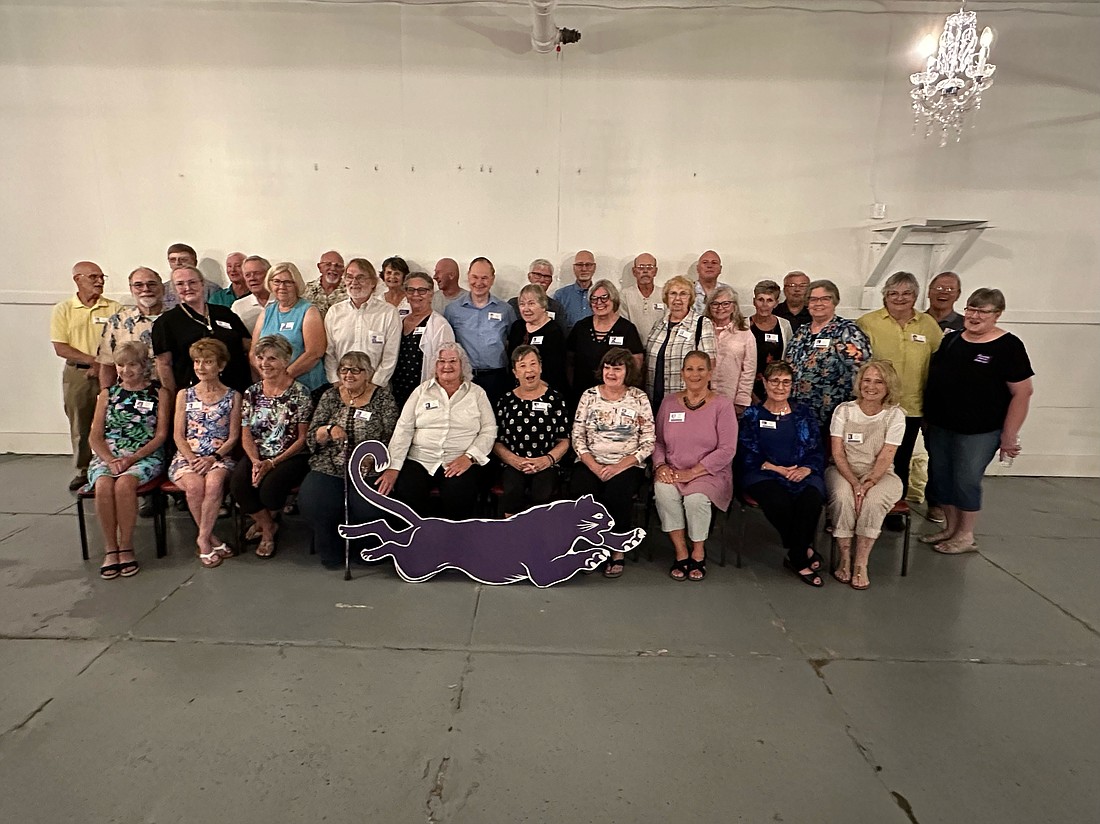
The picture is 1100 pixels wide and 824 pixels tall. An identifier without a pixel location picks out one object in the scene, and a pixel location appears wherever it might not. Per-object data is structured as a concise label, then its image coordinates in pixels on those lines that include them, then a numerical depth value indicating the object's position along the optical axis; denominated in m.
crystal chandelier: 3.38
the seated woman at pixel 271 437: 3.17
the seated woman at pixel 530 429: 3.23
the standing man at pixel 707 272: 4.55
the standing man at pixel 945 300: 4.00
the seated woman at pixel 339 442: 3.09
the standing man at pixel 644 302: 4.21
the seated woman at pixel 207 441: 3.18
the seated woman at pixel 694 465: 3.11
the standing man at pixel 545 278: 4.36
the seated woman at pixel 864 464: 3.08
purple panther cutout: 2.94
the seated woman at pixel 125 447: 3.07
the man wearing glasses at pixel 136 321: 3.50
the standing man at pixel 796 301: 4.19
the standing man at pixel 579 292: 4.43
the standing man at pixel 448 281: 4.27
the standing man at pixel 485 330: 3.91
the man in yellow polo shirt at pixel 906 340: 3.46
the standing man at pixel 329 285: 4.34
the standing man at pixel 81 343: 4.02
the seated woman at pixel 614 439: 3.14
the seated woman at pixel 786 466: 3.10
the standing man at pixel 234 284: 4.57
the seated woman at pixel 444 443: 3.15
